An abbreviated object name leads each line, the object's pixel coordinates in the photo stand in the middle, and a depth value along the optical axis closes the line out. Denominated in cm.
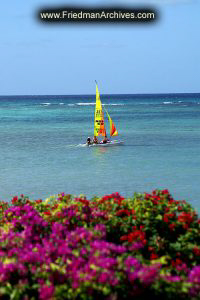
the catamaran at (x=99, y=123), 11700
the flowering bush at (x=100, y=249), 1687
